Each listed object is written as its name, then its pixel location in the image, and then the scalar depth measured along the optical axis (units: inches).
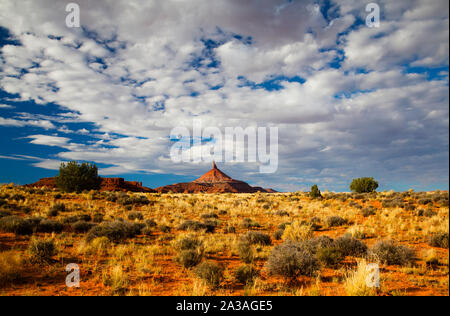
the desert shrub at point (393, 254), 330.3
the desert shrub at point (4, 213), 577.0
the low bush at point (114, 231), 464.8
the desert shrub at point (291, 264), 287.4
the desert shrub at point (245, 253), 366.7
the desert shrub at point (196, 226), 601.3
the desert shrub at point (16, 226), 479.5
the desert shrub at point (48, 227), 510.9
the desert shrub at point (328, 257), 331.3
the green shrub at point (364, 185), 1523.1
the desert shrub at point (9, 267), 269.0
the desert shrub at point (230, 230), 600.5
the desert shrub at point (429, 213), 645.3
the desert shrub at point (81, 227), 528.4
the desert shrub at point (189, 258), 342.3
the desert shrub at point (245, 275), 285.3
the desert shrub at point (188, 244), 408.2
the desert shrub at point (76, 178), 1314.0
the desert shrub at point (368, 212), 757.3
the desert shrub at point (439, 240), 413.1
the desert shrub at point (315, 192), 1413.9
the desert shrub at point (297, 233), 502.6
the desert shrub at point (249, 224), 675.9
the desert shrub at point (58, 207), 739.4
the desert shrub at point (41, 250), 337.4
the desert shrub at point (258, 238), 478.9
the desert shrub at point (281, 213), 861.5
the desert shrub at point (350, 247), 376.0
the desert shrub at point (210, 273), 268.5
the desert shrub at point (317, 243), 365.2
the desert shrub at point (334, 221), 655.1
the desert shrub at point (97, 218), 648.9
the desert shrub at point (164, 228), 581.0
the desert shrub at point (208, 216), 783.1
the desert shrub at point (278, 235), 534.3
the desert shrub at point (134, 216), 723.8
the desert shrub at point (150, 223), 621.7
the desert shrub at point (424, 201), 831.7
